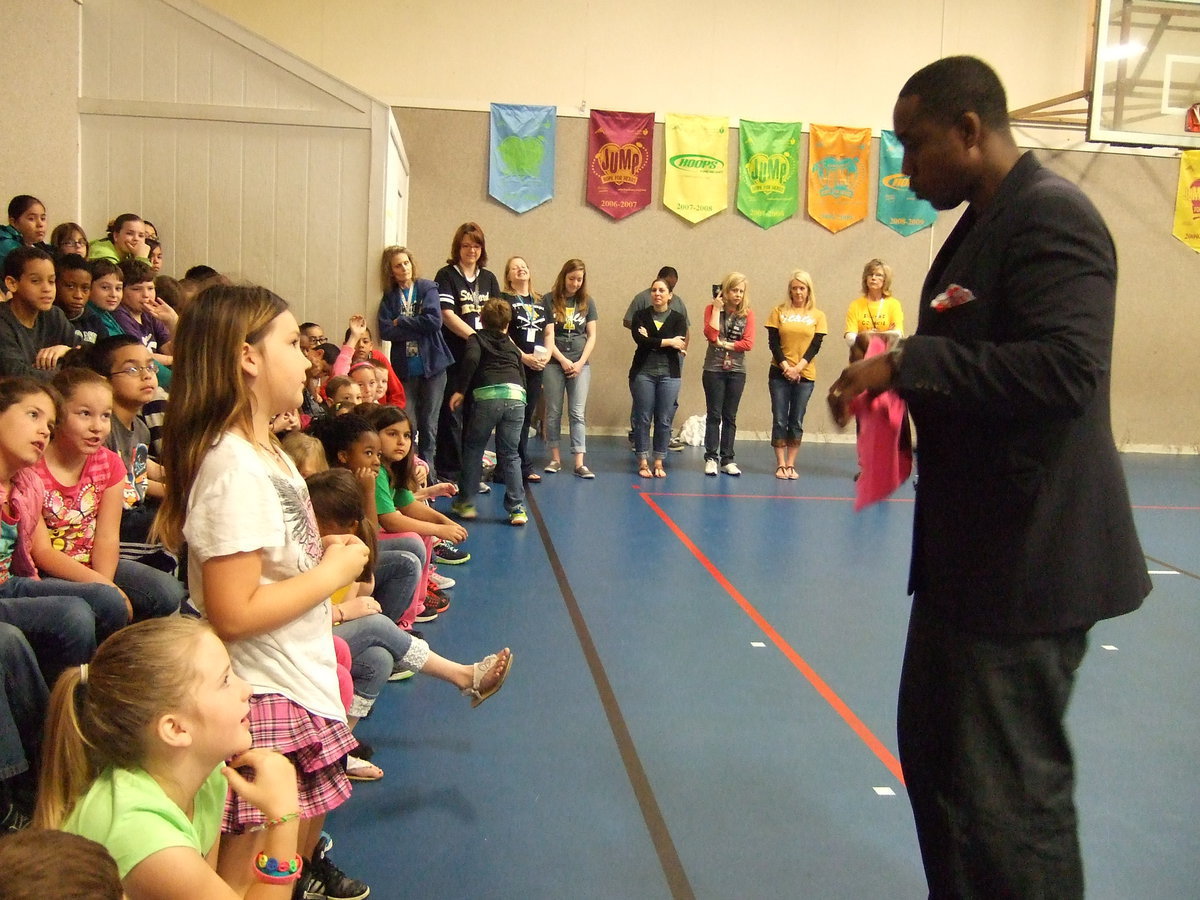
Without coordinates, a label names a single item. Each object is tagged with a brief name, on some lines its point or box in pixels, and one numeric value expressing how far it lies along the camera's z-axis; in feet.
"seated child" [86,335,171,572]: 10.68
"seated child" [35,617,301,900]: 4.22
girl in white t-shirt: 5.30
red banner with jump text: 30.48
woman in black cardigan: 24.27
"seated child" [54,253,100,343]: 13.92
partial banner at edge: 32.22
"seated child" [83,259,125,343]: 14.66
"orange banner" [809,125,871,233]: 31.12
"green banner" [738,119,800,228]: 30.94
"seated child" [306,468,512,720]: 8.30
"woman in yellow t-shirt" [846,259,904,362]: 24.80
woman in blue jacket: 20.15
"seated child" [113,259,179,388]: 15.48
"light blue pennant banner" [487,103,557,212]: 30.09
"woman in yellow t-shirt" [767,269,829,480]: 24.80
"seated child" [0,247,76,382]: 12.34
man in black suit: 4.66
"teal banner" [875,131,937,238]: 31.37
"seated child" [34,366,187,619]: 9.04
